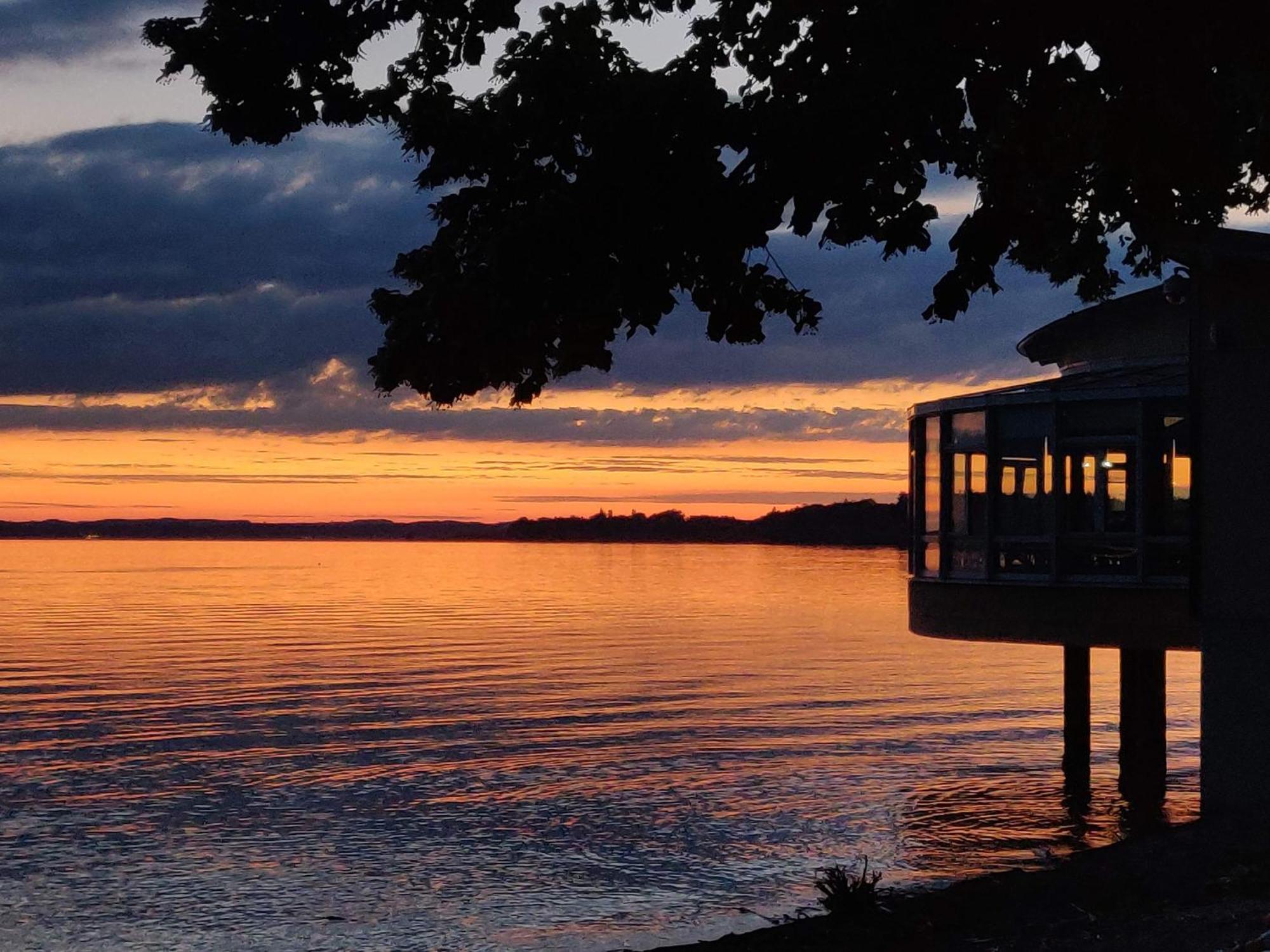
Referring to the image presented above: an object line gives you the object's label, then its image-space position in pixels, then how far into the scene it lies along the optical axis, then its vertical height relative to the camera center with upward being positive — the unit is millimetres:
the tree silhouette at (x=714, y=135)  12281 +3290
